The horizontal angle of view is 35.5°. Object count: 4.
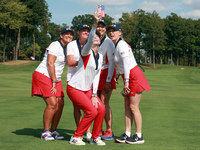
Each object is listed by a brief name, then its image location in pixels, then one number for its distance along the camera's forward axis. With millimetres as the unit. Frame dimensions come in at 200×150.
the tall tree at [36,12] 63656
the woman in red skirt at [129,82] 6059
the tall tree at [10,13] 53281
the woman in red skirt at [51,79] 6320
